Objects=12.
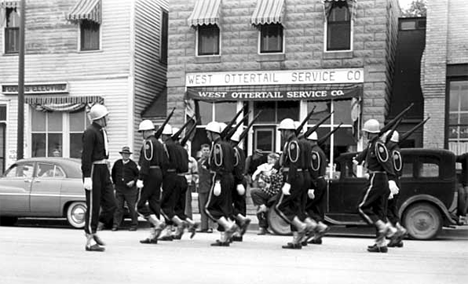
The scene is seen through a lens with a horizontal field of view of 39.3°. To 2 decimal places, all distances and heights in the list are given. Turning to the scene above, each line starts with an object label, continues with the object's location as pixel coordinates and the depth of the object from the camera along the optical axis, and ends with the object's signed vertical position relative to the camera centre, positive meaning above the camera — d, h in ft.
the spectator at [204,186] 47.55 -3.33
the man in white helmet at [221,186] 37.29 -2.60
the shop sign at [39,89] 73.15 +5.49
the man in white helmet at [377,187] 35.50 -2.39
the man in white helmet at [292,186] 36.60 -2.49
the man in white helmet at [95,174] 33.32 -1.82
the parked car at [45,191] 48.55 -3.96
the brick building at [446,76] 62.13 +6.50
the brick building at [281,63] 64.13 +8.04
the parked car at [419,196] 43.24 -3.49
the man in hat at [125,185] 48.57 -3.42
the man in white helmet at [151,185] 37.78 -2.63
